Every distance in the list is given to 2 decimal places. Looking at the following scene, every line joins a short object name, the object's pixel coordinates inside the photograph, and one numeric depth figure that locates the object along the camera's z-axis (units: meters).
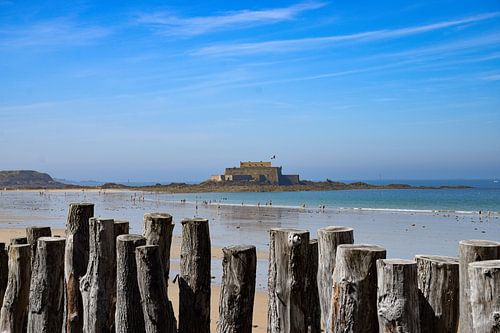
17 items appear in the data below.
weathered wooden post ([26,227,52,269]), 5.66
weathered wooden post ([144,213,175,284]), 4.88
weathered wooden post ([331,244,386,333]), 3.65
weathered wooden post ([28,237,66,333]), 4.82
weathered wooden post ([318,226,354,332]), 4.10
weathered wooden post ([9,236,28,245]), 5.71
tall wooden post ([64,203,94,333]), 5.11
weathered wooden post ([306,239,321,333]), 4.12
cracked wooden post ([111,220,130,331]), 4.99
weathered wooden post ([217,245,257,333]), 4.22
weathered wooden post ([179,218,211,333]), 4.51
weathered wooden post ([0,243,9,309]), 5.42
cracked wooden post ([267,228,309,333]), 4.04
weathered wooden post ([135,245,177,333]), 4.29
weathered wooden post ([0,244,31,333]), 5.06
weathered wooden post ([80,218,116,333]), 4.73
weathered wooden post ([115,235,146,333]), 4.39
